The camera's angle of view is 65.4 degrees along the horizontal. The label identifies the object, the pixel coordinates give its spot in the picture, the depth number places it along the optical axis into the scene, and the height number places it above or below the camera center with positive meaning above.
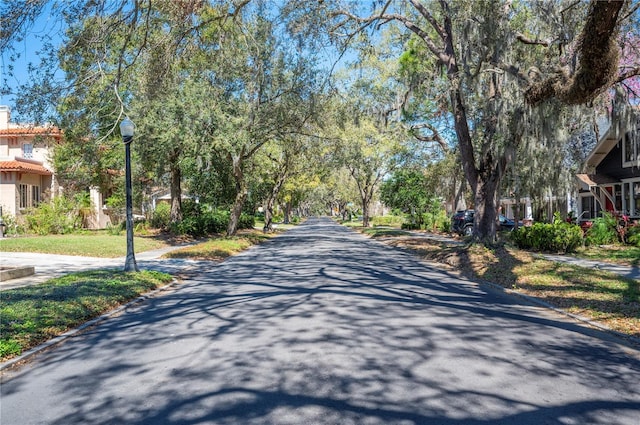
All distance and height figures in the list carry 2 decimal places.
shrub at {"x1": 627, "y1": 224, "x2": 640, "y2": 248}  19.83 -1.08
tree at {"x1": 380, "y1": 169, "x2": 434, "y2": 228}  39.62 +1.65
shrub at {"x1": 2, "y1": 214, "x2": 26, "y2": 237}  26.36 -0.21
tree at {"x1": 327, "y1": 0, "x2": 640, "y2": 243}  14.09 +4.64
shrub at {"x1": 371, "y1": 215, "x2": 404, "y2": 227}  55.22 -0.74
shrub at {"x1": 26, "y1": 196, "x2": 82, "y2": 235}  26.84 +0.22
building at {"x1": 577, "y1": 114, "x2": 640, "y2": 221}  24.59 +1.71
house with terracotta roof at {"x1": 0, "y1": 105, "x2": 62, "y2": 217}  30.77 +3.11
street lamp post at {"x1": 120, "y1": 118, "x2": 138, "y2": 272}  12.03 +0.64
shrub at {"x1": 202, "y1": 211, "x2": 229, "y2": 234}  31.67 -0.17
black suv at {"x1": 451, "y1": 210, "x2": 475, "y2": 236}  31.35 -0.60
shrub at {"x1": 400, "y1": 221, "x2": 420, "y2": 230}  41.97 -1.03
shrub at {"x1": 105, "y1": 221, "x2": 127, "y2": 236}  28.11 -0.55
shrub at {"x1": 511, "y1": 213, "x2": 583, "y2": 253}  18.86 -1.02
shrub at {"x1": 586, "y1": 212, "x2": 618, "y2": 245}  20.75 -0.94
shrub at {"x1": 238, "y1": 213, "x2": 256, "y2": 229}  38.91 -0.30
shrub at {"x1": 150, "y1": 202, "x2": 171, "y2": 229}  33.47 +0.10
